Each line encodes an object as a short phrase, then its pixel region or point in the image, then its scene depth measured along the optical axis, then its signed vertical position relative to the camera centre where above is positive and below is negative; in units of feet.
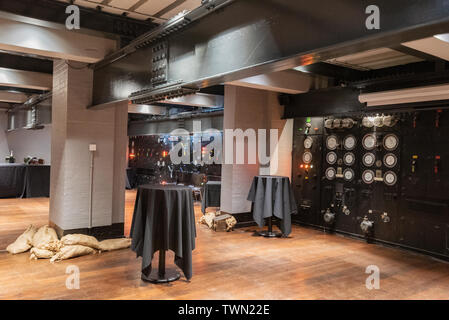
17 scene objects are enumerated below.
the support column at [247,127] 24.43 +2.42
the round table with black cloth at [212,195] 28.09 -2.80
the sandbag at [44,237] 16.78 -4.08
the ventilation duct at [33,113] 31.81 +4.61
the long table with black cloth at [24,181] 34.65 -2.45
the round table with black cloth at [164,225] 13.08 -2.51
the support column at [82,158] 18.74 +0.00
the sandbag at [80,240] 17.02 -4.10
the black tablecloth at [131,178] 49.04 -2.76
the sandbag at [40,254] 16.21 -4.55
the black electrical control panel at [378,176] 18.12 -0.77
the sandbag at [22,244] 17.02 -4.38
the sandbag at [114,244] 17.74 -4.46
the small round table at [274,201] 21.54 -2.49
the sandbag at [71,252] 16.17 -4.51
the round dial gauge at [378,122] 20.46 +2.50
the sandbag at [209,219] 23.76 -4.14
